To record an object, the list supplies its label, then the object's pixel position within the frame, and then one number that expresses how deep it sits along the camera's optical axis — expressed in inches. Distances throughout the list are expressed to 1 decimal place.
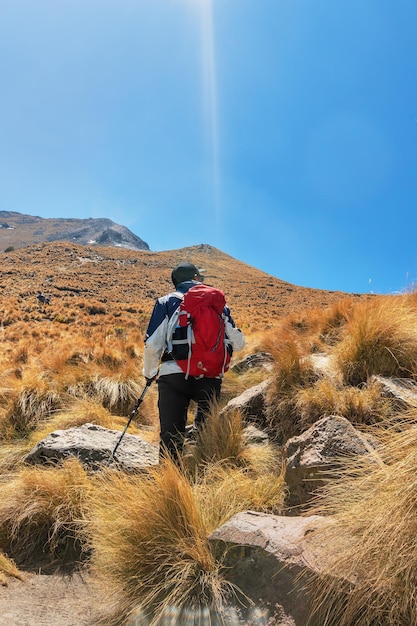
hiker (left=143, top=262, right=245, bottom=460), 152.7
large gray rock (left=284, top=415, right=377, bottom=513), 113.5
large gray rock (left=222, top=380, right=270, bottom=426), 183.8
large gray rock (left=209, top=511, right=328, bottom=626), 76.5
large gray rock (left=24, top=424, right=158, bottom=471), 155.7
